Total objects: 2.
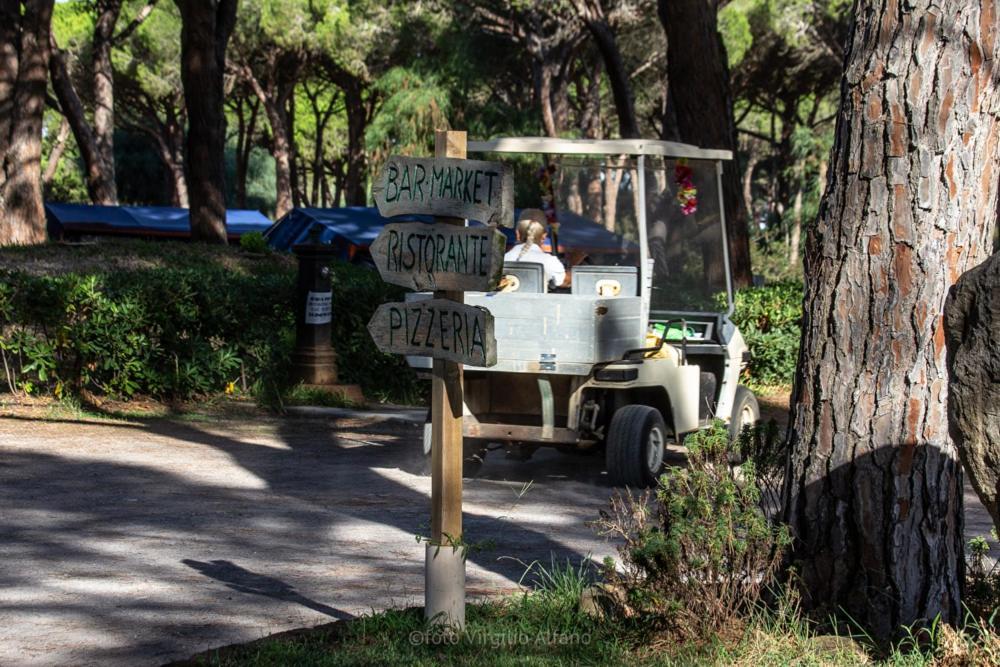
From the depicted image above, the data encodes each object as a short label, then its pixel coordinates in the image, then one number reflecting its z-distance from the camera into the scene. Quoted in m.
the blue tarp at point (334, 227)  31.58
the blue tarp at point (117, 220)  34.78
